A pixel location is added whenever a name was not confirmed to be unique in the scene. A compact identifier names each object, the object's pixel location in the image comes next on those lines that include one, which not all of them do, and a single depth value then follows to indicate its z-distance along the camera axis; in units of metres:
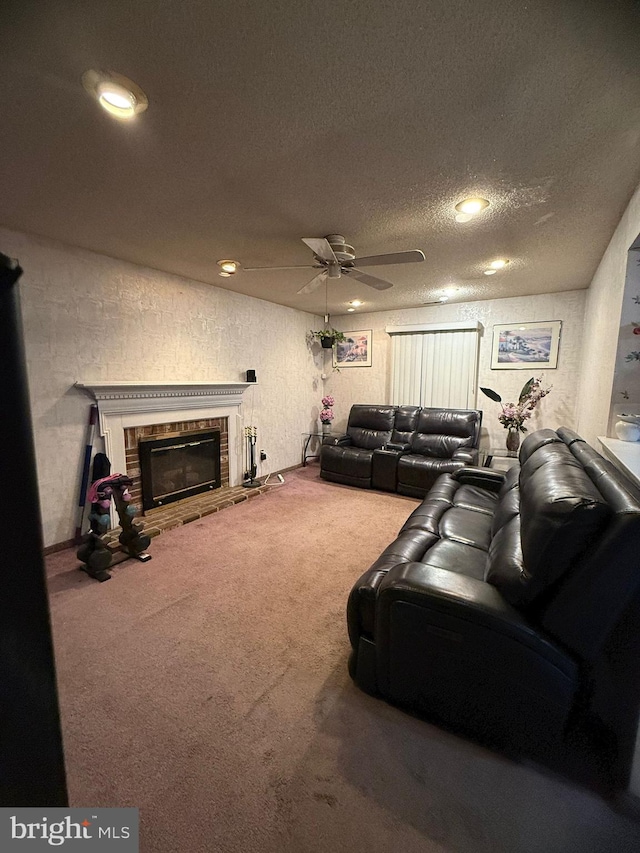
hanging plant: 5.05
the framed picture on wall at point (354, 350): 5.61
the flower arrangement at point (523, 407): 4.31
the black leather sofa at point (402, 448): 4.25
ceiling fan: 2.25
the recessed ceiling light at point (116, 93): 1.22
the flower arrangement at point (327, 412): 5.51
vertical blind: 4.84
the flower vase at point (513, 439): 4.30
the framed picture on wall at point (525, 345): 4.29
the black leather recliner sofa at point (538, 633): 1.15
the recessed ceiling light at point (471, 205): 2.05
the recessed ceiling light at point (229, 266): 3.09
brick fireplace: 3.09
